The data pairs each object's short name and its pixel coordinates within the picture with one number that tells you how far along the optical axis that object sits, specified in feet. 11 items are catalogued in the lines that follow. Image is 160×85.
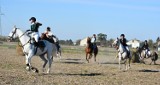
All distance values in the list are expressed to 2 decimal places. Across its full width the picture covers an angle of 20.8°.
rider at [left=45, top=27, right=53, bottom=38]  89.98
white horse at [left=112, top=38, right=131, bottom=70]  89.69
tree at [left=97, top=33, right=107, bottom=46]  540.11
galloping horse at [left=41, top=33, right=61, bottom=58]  86.29
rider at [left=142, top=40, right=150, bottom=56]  131.97
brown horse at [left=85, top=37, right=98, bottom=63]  119.03
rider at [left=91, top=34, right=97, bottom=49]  123.64
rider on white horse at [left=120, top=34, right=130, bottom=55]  90.12
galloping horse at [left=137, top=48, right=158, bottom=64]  131.95
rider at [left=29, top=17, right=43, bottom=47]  70.77
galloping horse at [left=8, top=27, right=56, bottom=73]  69.77
